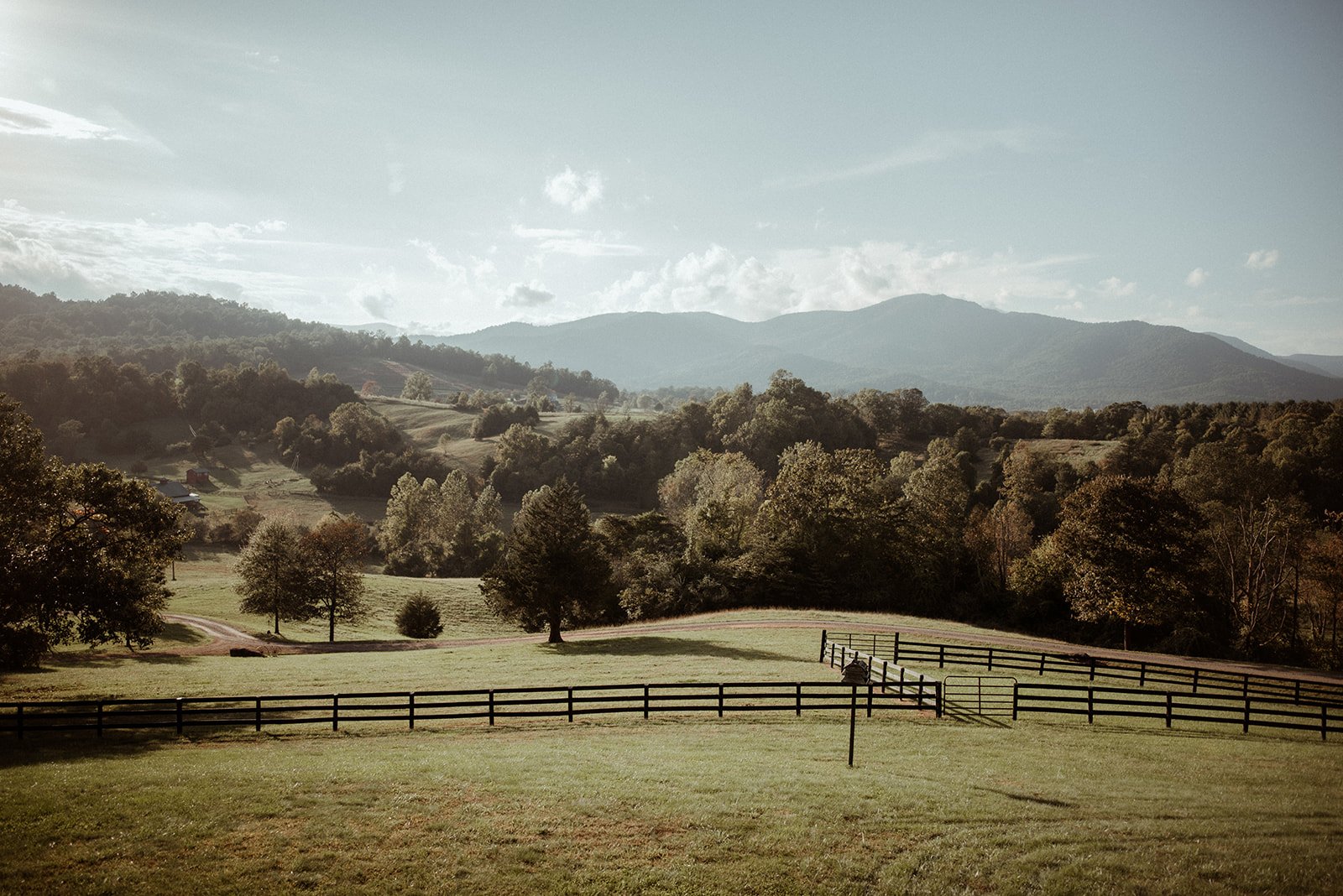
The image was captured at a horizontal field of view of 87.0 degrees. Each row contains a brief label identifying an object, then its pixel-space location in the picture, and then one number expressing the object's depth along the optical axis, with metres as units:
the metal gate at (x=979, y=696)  25.58
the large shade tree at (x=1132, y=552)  46.41
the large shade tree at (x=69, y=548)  28.42
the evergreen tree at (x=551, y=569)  46.91
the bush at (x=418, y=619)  54.06
